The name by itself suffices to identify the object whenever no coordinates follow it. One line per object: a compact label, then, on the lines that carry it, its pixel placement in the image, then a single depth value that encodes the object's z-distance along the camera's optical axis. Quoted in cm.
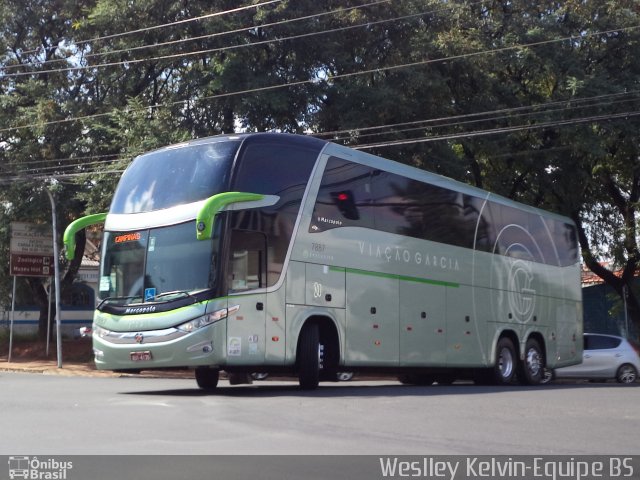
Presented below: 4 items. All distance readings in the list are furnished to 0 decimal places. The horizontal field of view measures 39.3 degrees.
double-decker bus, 1482
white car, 2595
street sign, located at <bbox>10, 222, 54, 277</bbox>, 3072
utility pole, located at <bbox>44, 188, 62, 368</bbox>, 2851
